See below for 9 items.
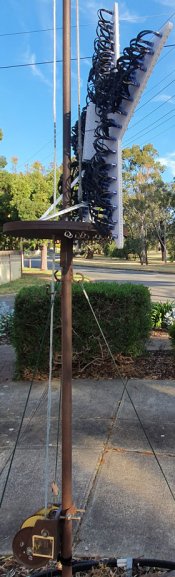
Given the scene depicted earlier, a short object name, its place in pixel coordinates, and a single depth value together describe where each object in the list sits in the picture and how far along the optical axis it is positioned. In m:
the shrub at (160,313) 8.15
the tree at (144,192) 45.25
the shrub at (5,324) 8.24
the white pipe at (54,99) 1.89
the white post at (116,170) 1.78
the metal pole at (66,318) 1.85
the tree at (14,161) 51.08
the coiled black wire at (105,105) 1.67
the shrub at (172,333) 5.91
